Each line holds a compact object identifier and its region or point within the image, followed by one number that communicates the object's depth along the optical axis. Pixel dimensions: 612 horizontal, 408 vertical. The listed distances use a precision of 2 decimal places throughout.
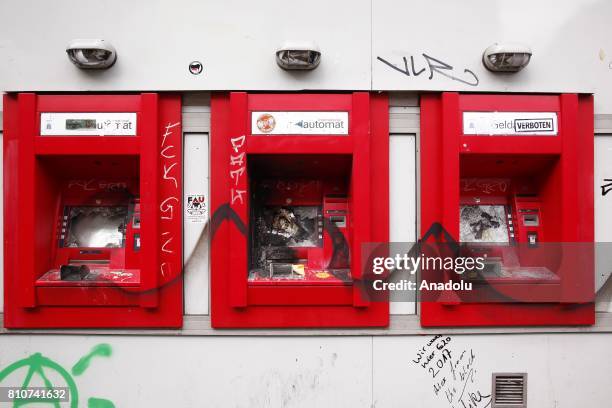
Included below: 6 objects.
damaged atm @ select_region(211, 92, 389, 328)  2.64
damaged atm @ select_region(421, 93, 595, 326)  2.67
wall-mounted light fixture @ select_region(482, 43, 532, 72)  2.58
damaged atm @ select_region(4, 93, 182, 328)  2.63
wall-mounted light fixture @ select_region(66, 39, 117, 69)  2.54
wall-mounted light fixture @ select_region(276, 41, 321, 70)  2.54
